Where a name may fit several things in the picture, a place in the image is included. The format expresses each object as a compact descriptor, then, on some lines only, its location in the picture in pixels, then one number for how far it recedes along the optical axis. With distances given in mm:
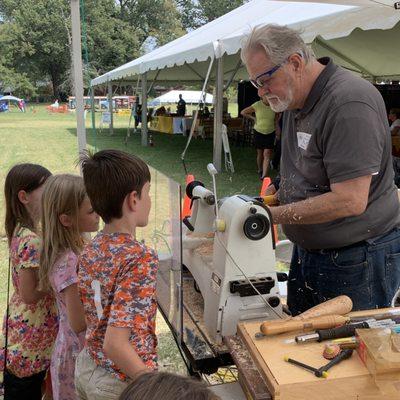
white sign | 20906
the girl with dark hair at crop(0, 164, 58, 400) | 1825
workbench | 1011
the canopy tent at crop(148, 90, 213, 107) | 26036
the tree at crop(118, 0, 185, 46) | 53938
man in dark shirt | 1386
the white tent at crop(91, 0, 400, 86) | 3801
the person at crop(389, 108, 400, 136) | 7211
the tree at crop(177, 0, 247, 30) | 58531
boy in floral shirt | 1250
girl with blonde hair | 1547
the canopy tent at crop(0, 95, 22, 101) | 37375
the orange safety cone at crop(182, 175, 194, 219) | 2084
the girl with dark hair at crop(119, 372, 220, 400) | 792
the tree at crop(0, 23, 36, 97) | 44719
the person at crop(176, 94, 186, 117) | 19906
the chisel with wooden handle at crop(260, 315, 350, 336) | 1199
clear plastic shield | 1479
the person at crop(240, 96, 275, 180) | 7545
